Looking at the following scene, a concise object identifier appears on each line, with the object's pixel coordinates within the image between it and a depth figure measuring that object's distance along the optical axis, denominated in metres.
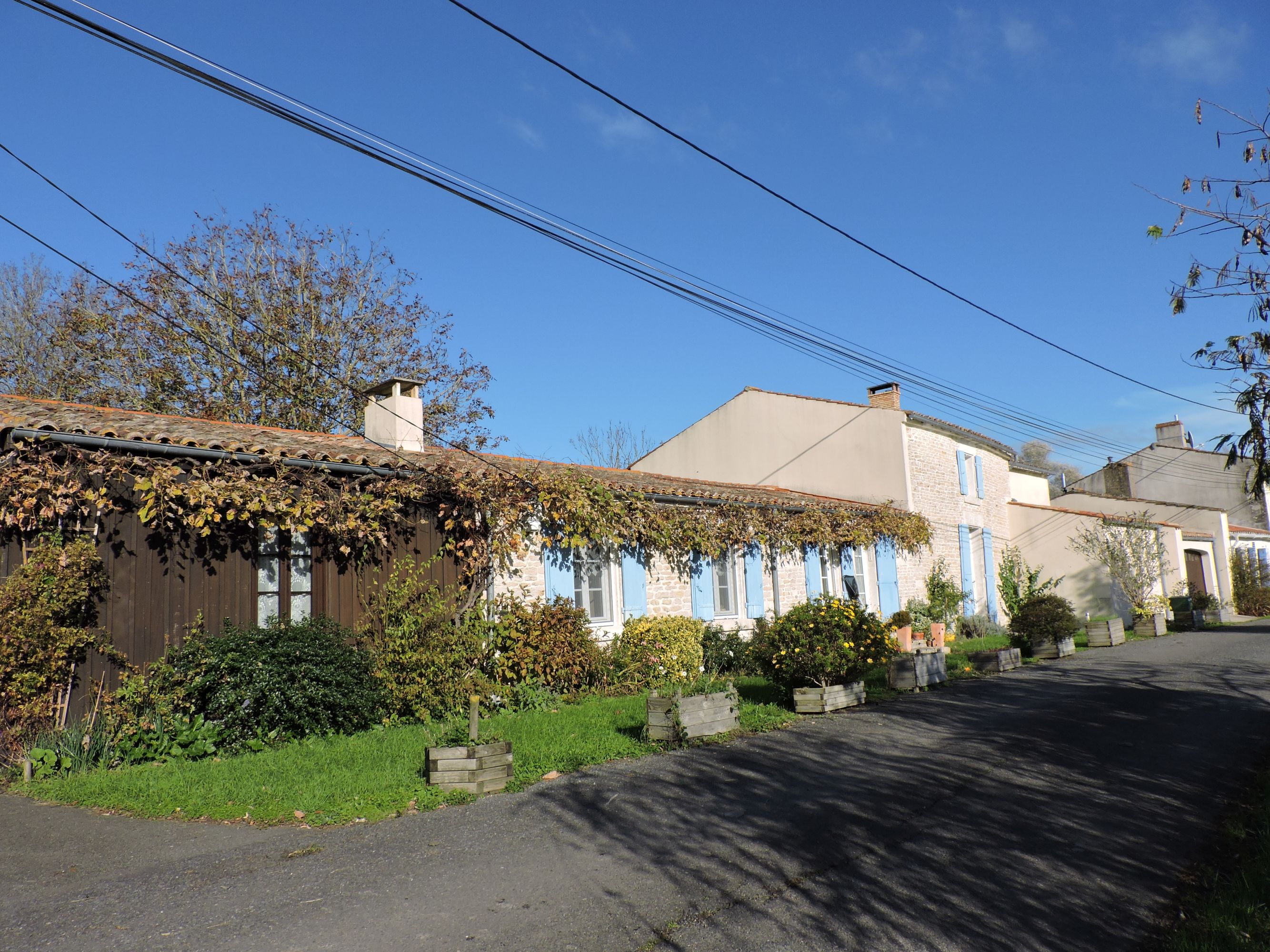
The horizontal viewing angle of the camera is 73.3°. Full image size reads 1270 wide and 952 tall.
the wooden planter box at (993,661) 14.16
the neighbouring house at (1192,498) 29.88
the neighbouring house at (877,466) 20.50
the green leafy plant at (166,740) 8.05
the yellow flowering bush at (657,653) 12.41
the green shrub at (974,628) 21.67
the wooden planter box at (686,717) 8.53
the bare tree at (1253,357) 5.53
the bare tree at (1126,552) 22.88
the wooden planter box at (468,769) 6.82
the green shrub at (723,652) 13.96
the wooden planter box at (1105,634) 18.58
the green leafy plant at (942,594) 20.81
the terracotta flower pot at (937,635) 17.83
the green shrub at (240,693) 8.24
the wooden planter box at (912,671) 12.17
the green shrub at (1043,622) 16.14
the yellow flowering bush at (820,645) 10.12
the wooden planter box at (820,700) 10.15
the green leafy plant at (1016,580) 23.47
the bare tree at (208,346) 19.70
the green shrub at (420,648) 9.65
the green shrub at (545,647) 11.08
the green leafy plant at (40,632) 7.46
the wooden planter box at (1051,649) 16.28
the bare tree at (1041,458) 57.16
